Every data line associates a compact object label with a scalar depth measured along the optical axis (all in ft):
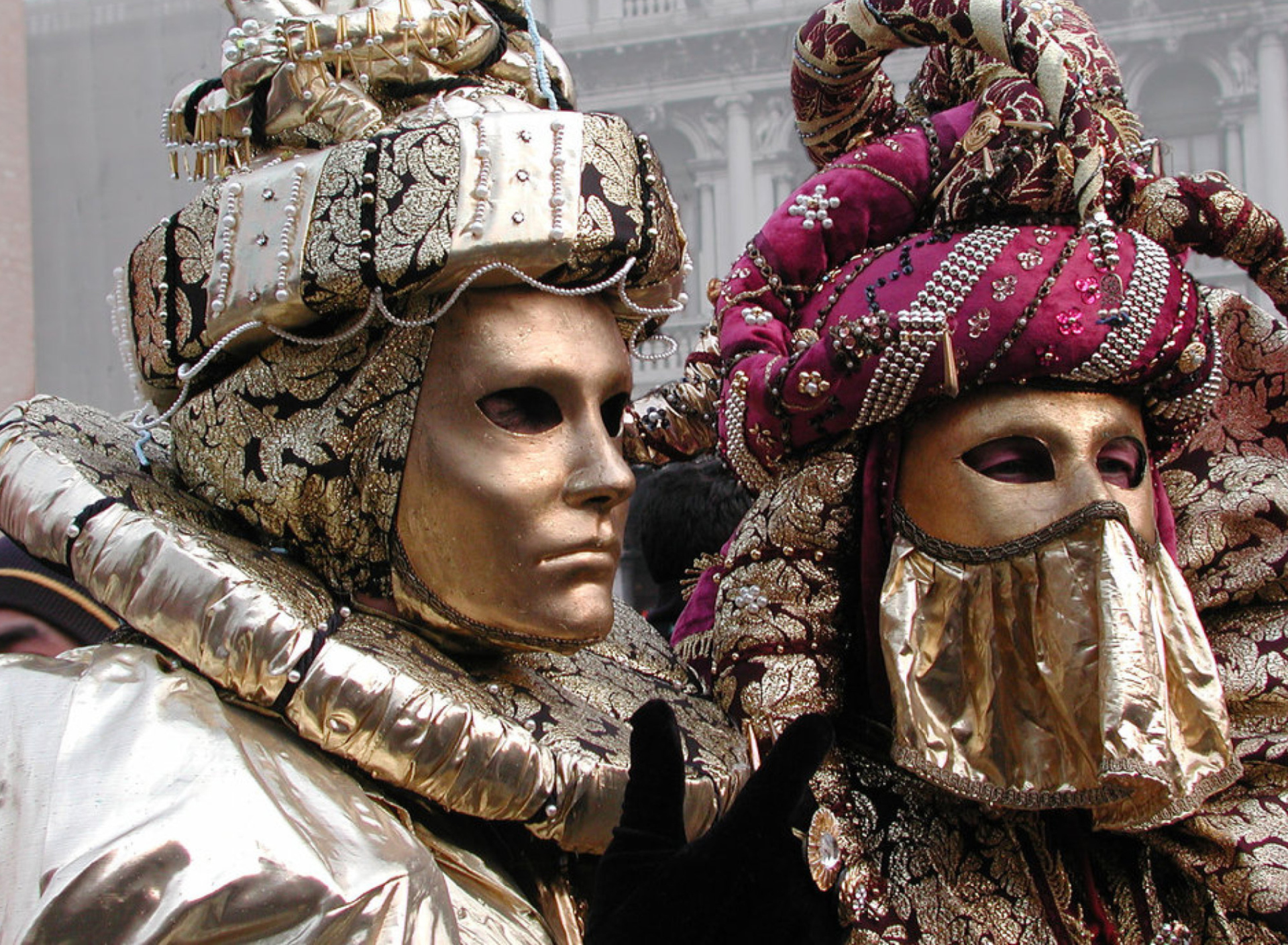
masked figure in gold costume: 4.18
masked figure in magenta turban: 6.41
